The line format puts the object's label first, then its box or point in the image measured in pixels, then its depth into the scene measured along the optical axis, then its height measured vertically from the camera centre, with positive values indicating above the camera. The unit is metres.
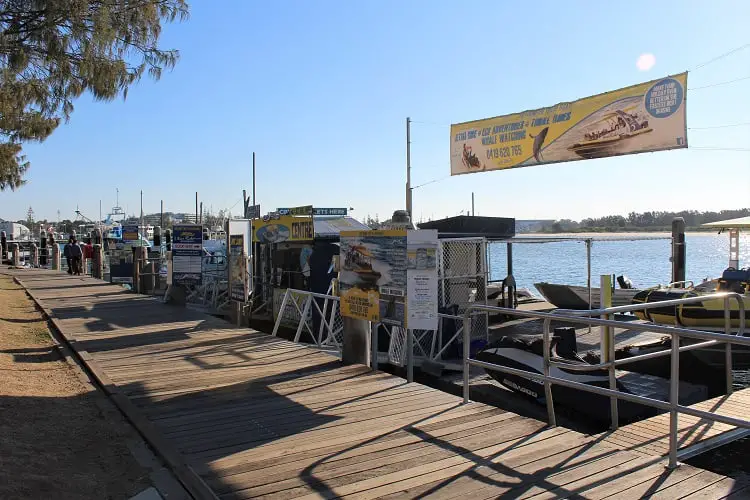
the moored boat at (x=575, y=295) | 16.00 -1.54
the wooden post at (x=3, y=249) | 34.62 -0.24
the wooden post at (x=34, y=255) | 31.72 -0.59
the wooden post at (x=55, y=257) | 28.38 -0.60
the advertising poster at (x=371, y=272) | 6.97 -0.38
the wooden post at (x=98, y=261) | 24.28 -0.70
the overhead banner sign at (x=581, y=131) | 12.04 +2.43
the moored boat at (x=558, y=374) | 6.83 -1.53
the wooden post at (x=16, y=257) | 29.86 -0.60
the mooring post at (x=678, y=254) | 16.55 -0.48
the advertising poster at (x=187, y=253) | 15.02 -0.28
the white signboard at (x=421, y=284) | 6.78 -0.49
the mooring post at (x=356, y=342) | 7.87 -1.31
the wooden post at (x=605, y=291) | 9.21 -0.82
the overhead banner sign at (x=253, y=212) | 18.45 +0.91
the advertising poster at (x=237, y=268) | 12.30 -0.55
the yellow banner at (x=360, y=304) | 7.27 -0.77
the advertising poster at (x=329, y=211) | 16.53 +0.80
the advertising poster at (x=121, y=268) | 25.56 -1.03
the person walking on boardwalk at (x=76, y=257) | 24.27 -0.52
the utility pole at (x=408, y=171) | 21.45 +2.38
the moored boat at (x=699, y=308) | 10.30 -1.22
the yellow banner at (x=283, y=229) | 13.99 +0.29
